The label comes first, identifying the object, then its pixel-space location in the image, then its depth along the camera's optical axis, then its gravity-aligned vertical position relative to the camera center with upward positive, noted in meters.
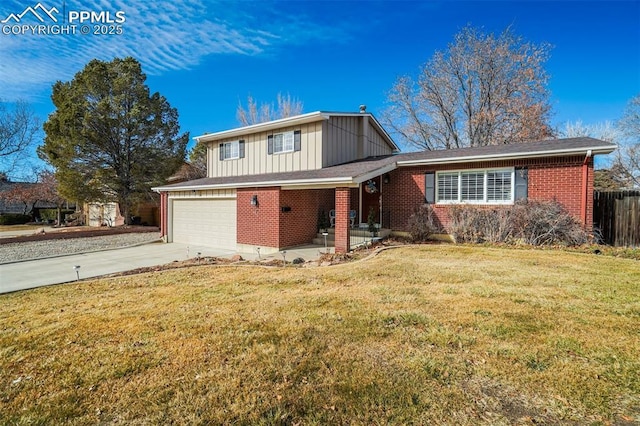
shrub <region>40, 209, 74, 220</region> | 31.14 -0.88
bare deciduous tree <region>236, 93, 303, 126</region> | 28.55 +8.92
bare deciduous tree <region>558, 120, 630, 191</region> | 21.53 +4.16
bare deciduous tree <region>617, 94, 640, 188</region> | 22.72 +4.85
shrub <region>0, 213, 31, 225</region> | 27.52 -1.34
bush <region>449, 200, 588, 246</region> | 9.55 -0.58
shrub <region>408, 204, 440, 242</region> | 11.27 -0.64
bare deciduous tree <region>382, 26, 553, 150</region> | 21.50 +8.26
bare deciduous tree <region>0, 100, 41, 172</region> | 26.67 +6.46
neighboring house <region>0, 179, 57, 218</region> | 30.56 -0.22
